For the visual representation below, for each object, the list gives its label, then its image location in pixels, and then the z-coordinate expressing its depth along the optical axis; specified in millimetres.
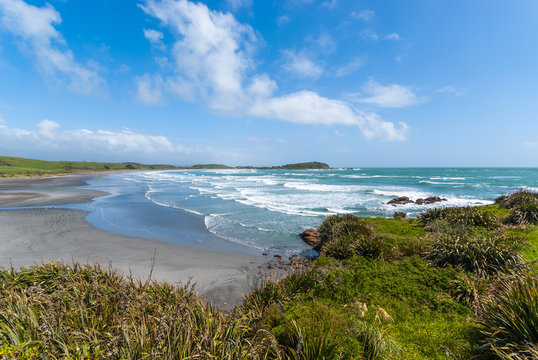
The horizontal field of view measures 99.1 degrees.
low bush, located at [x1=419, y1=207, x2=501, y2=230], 10656
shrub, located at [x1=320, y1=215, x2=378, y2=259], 8172
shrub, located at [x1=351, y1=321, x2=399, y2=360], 3736
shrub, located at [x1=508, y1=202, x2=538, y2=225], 11156
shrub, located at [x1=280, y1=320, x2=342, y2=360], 3428
